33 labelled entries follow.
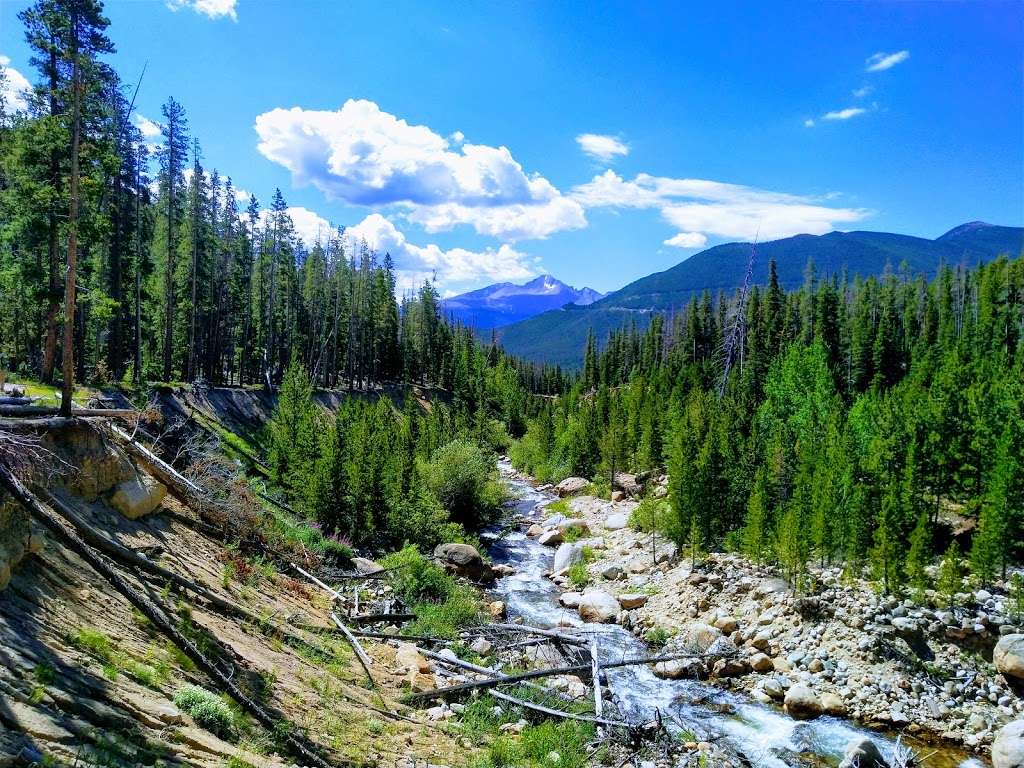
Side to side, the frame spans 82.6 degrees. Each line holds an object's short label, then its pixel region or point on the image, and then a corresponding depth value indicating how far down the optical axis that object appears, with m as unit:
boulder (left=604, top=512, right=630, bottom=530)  38.09
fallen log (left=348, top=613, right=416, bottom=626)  16.77
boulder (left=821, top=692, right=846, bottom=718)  17.23
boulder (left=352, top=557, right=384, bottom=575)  21.52
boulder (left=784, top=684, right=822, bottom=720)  17.00
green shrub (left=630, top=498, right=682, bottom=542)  29.45
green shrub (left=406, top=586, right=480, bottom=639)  17.09
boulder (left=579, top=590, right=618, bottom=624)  24.20
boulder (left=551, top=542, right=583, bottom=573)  30.64
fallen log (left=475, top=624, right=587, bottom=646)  17.34
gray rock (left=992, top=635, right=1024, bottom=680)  17.80
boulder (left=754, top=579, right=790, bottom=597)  23.74
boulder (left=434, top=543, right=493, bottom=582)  25.67
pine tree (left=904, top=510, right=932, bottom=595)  21.27
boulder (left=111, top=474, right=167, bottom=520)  12.55
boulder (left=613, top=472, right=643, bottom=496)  46.54
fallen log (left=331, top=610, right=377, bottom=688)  12.77
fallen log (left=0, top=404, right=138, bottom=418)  11.96
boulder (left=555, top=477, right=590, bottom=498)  50.06
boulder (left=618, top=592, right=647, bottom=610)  25.48
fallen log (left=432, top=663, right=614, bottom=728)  12.81
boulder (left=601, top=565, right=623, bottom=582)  29.22
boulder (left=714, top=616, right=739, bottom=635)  22.38
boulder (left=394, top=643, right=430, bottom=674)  14.22
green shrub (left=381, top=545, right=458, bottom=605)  20.22
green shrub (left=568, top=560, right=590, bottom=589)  28.66
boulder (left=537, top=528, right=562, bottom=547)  36.00
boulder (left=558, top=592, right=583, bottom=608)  25.38
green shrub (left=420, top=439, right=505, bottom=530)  36.09
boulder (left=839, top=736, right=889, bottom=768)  13.89
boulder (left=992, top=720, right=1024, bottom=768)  14.27
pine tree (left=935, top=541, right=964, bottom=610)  20.52
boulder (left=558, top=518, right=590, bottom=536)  37.28
